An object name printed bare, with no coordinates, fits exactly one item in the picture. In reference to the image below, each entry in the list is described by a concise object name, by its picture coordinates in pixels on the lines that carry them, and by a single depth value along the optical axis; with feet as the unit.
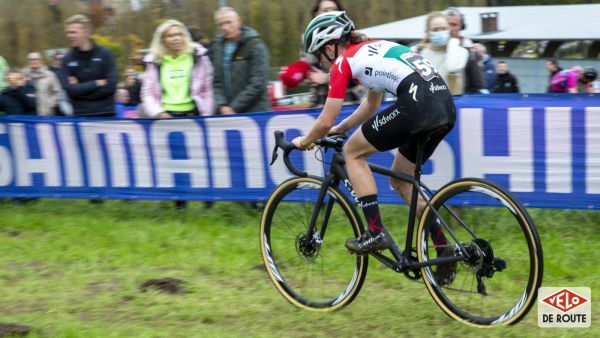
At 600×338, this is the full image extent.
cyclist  17.81
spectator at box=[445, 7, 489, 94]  29.09
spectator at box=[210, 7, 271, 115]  30.66
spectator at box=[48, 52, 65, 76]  40.04
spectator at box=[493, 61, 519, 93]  49.67
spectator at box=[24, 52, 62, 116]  34.68
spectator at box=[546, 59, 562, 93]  57.67
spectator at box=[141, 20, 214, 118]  30.86
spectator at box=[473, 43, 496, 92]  43.45
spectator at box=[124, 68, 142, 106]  45.82
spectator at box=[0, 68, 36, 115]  35.55
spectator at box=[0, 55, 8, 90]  37.47
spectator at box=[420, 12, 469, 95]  28.07
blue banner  25.25
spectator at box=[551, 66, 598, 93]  50.55
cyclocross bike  17.60
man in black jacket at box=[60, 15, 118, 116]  32.94
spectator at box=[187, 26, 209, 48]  34.73
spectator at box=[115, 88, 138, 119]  44.16
